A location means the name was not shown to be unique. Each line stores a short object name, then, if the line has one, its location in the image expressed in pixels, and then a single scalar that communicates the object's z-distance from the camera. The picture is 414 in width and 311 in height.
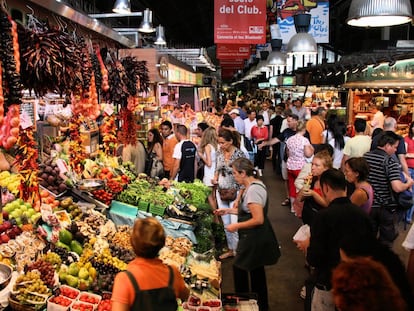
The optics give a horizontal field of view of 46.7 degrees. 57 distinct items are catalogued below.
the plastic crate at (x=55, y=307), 3.48
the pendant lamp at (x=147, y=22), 11.75
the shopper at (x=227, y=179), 6.43
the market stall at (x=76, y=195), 3.40
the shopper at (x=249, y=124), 13.03
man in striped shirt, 5.58
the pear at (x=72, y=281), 3.87
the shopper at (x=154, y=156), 8.35
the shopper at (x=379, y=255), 2.40
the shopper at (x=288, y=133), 9.39
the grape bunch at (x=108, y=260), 4.18
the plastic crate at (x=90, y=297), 3.70
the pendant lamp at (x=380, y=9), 3.58
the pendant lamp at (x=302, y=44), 7.07
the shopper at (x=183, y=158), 7.65
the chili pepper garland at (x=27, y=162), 4.31
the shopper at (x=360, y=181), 4.66
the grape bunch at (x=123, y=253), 4.44
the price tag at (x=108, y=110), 6.75
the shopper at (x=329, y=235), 3.54
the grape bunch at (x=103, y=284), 3.90
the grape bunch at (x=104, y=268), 4.11
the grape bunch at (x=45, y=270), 3.68
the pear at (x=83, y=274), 3.96
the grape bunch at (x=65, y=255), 4.15
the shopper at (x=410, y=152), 7.92
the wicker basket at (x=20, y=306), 3.37
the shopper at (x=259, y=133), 12.26
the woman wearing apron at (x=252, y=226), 4.56
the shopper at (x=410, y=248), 3.35
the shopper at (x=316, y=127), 9.55
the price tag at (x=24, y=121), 4.10
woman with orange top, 2.87
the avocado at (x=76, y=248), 4.53
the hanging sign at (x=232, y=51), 16.66
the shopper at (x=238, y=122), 13.06
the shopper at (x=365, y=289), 1.96
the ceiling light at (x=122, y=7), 9.01
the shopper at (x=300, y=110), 14.70
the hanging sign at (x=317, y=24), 10.14
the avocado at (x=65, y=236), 4.50
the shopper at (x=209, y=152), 7.29
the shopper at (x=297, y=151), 7.96
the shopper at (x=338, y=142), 8.47
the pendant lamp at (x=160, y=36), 14.41
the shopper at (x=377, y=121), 11.69
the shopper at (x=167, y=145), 8.42
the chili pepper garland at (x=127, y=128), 7.22
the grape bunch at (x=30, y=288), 3.40
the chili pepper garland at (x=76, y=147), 5.74
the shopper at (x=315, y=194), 4.97
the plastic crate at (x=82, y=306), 3.57
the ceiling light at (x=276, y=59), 10.75
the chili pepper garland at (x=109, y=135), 7.09
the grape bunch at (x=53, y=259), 3.99
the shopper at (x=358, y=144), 7.43
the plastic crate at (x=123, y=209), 5.88
